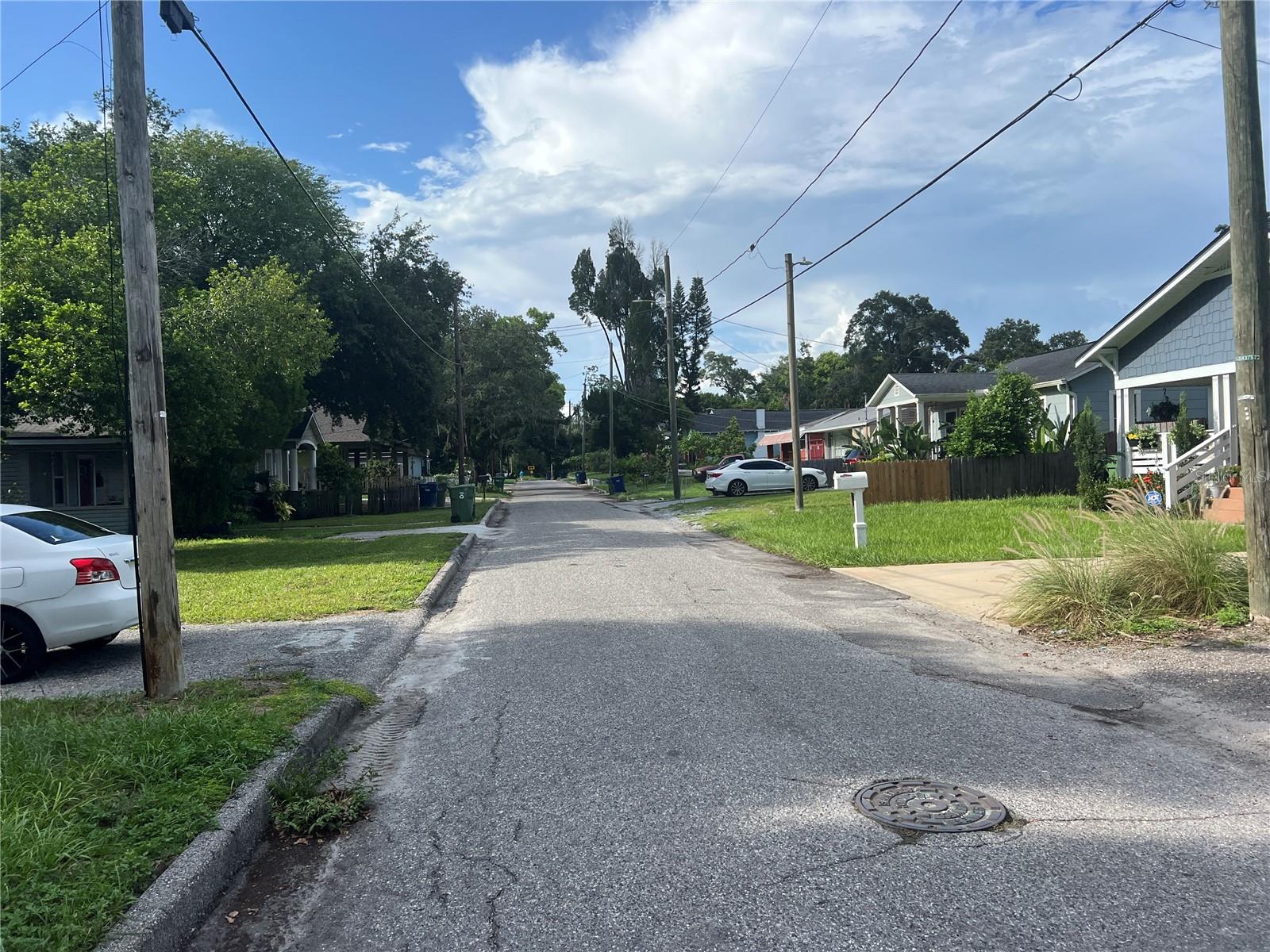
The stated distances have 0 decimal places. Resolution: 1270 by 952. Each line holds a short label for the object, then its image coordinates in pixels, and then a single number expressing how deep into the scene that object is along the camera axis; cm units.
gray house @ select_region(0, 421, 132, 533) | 2658
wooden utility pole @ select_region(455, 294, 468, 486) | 3757
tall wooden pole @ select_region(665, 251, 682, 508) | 3516
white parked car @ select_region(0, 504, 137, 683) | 789
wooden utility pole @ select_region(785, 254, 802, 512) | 2339
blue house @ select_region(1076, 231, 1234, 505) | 1770
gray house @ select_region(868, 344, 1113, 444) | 2841
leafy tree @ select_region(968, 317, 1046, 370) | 8569
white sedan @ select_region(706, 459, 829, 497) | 3559
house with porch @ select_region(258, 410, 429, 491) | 3569
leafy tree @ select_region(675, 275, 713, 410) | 8088
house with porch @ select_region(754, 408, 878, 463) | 4850
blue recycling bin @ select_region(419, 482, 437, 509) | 3741
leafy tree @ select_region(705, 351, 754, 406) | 11175
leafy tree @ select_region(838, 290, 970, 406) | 8700
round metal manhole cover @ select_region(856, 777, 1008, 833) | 437
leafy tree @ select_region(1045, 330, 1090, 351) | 8550
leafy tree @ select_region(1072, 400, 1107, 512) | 1997
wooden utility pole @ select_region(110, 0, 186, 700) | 654
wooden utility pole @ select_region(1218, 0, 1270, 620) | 857
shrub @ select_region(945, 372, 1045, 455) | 2452
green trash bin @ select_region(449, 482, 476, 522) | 2869
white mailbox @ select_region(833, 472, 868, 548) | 1496
